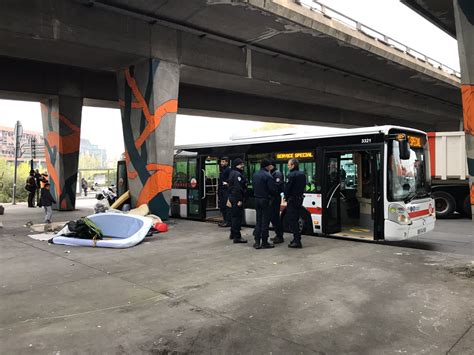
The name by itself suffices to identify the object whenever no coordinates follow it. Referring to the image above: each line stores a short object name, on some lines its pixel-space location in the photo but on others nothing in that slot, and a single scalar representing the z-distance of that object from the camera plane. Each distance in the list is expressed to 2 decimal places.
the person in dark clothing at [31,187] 19.17
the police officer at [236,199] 8.97
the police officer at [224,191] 10.93
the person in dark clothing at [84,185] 30.98
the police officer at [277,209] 8.53
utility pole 19.72
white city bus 8.20
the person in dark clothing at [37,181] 19.11
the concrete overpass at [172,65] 11.23
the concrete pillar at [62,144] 17.58
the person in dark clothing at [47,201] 12.13
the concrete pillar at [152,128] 12.58
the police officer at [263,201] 8.27
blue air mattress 8.90
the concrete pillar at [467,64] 6.66
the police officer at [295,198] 8.30
